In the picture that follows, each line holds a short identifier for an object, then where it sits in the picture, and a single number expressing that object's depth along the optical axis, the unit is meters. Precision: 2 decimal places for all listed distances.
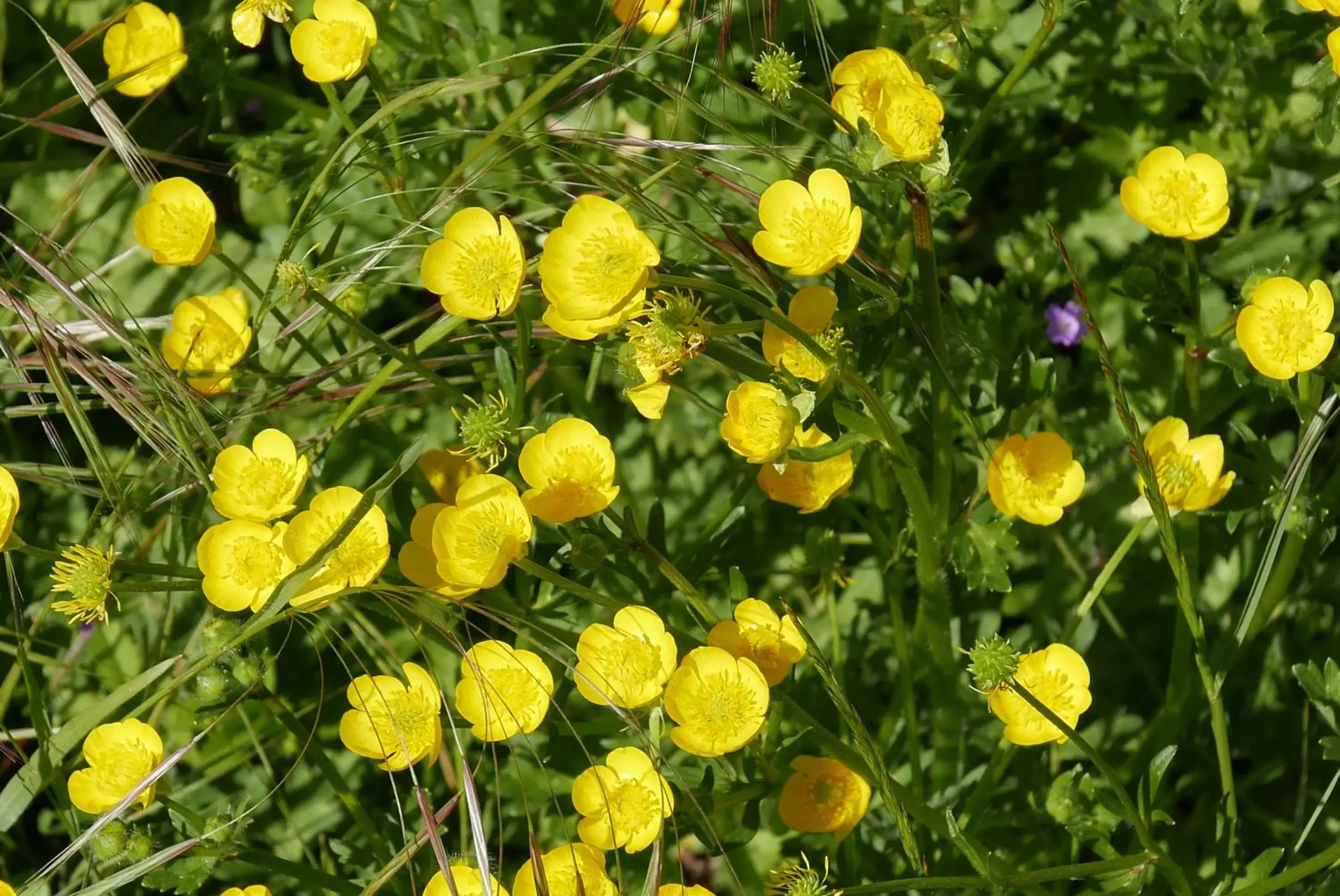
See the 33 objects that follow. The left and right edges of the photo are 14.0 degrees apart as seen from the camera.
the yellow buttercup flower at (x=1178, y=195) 1.25
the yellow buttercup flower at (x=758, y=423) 1.18
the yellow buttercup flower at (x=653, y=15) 1.25
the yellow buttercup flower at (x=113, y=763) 1.24
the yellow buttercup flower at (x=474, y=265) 1.21
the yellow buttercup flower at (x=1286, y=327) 1.22
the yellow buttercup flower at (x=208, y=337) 1.27
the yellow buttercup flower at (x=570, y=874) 1.19
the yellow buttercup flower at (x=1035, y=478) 1.23
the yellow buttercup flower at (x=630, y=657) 1.21
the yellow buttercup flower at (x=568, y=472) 1.21
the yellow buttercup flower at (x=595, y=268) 1.17
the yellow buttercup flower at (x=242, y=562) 1.21
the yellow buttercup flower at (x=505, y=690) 1.21
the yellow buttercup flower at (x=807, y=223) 1.21
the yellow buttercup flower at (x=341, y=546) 1.20
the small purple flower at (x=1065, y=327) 1.32
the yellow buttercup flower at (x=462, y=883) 1.20
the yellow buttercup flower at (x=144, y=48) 1.31
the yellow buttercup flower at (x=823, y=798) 1.23
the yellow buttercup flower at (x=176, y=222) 1.27
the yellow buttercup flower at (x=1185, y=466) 1.23
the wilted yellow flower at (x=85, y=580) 1.20
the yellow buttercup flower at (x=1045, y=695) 1.22
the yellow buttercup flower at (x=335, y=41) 1.26
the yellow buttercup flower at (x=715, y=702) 1.19
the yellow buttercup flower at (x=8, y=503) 1.21
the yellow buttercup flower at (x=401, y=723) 1.22
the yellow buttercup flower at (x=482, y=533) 1.19
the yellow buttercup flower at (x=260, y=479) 1.21
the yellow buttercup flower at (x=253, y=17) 1.25
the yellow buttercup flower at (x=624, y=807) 1.21
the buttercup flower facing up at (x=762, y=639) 1.21
